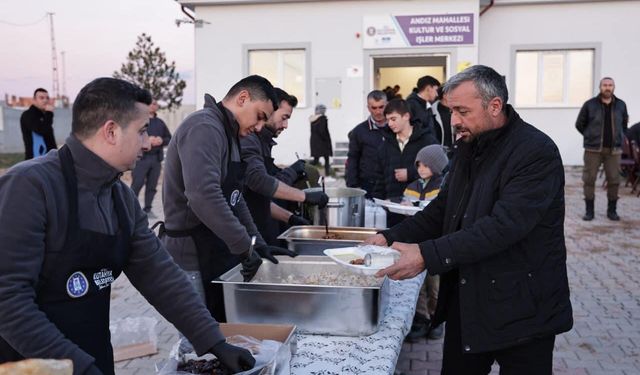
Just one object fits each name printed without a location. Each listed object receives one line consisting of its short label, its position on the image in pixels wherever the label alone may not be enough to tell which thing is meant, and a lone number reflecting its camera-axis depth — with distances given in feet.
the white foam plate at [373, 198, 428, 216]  12.71
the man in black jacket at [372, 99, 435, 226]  16.28
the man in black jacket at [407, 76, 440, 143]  21.24
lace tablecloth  6.76
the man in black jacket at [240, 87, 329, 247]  11.18
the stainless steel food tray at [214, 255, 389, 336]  7.41
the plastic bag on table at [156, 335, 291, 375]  5.84
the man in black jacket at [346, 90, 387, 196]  17.87
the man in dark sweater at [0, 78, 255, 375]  4.69
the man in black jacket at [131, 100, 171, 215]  29.55
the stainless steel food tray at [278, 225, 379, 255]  10.07
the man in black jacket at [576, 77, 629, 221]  27.84
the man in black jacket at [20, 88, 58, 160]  24.75
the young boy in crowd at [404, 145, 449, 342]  14.70
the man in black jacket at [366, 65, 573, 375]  7.13
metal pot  12.96
